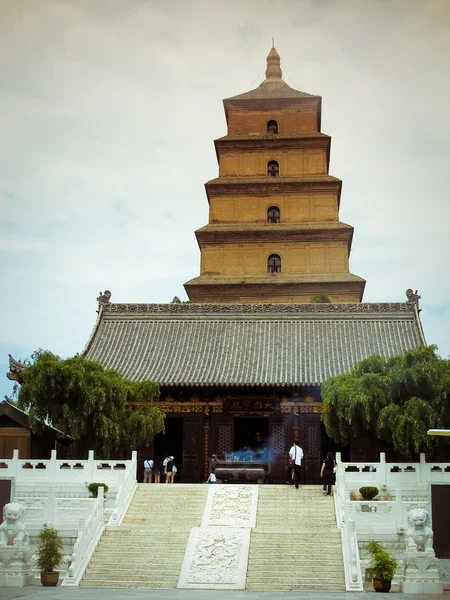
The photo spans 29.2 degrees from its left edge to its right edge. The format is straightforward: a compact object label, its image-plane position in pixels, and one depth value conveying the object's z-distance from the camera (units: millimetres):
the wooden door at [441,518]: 17703
